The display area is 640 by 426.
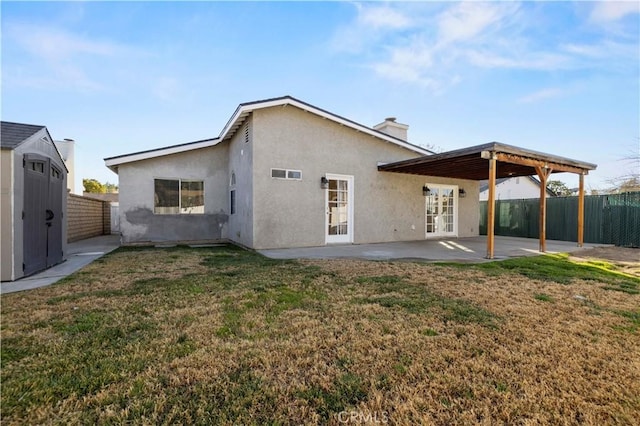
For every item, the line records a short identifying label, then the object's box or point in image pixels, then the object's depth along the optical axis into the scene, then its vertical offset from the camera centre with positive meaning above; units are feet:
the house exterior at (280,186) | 29.73 +2.52
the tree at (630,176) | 43.42 +5.25
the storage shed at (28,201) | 15.30 +0.36
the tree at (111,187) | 153.38 +10.89
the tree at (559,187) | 101.38 +7.96
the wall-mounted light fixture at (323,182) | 32.03 +2.84
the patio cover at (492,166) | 25.67 +4.77
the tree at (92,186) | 110.42 +7.97
